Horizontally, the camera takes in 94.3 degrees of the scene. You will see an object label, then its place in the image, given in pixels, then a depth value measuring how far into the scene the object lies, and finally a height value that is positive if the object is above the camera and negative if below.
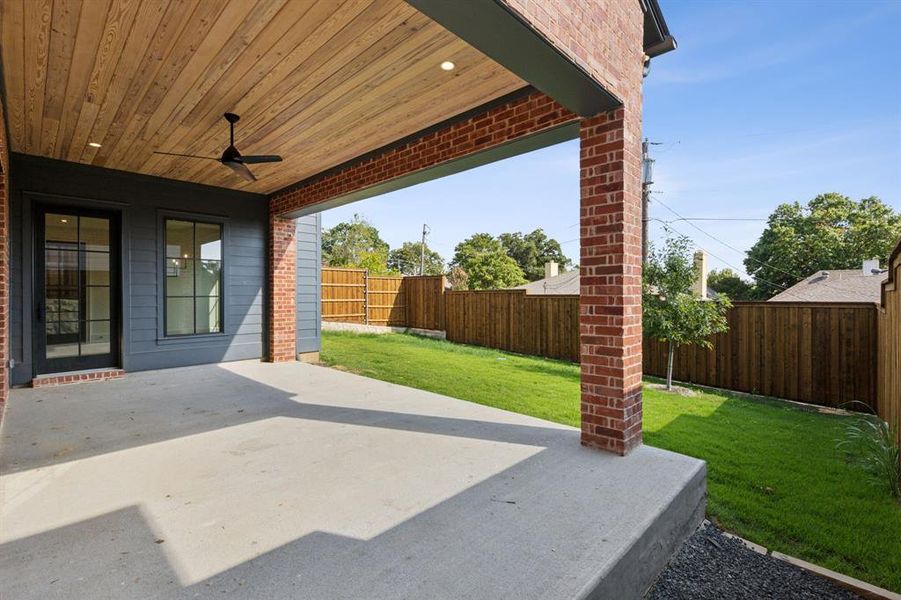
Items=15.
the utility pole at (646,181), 10.23 +2.81
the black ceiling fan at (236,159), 4.11 +1.37
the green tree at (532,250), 38.62 +4.31
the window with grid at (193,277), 6.09 +0.29
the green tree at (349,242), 30.81 +4.22
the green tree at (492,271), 22.80 +1.38
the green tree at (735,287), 25.03 +0.51
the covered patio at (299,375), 1.82 -0.55
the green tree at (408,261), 39.22 +3.38
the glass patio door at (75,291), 5.16 +0.08
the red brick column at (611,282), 2.85 +0.10
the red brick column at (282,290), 6.79 +0.11
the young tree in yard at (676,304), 6.57 -0.14
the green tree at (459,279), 24.81 +1.02
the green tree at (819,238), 20.98 +3.04
